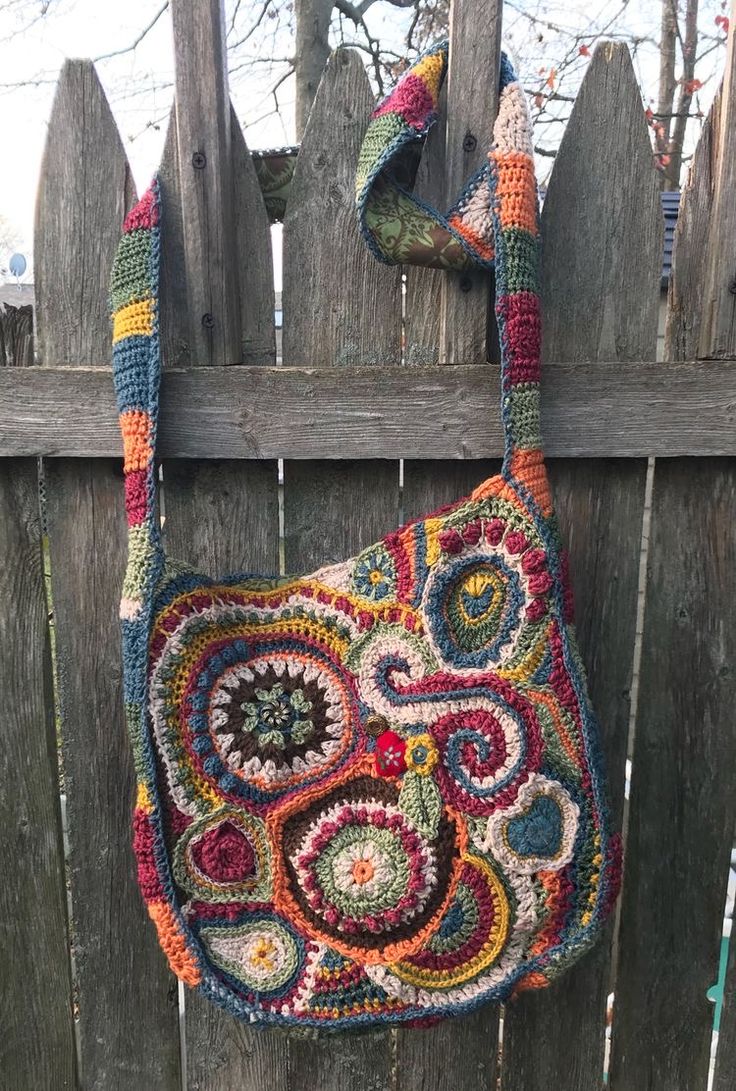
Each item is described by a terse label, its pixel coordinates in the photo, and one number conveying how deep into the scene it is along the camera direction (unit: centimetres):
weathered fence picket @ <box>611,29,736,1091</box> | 109
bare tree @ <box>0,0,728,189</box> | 350
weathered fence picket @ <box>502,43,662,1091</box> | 104
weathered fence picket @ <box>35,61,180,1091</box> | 106
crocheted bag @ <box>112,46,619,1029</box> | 93
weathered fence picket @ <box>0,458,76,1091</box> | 117
